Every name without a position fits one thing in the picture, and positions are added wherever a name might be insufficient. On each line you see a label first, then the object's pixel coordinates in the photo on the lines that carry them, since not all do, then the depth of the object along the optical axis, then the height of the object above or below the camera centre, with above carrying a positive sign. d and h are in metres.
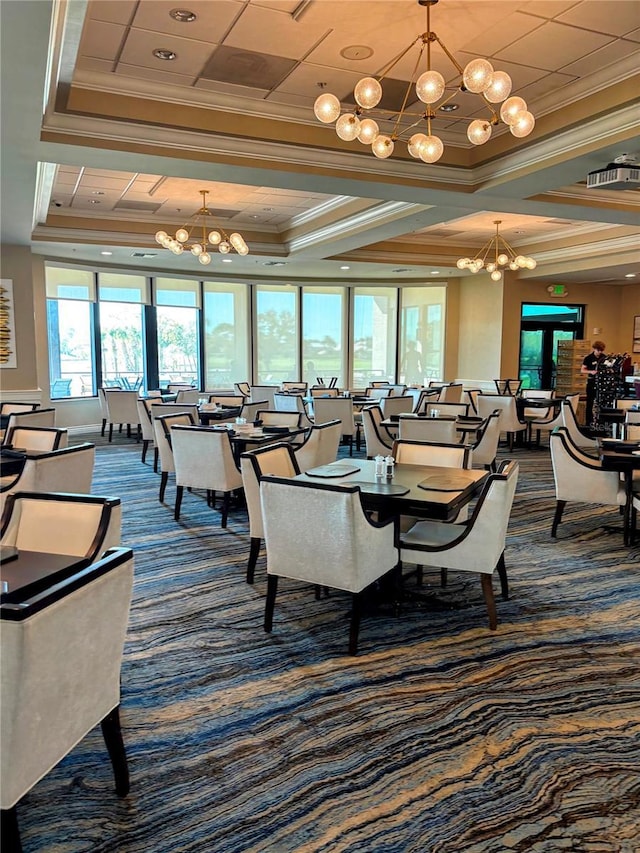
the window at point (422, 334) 14.45 +0.83
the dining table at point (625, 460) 4.73 -0.70
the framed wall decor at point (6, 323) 8.88 +0.65
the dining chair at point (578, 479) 4.93 -0.89
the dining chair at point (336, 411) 8.91 -0.61
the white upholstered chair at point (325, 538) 2.99 -0.86
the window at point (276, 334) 14.15 +0.80
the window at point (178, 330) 12.97 +0.83
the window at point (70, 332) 11.45 +0.70
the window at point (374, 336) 14.84 +0.80
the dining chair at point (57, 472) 3.90 -0.69
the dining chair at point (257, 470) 3.88 -0.66
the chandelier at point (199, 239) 7.48 +1.65
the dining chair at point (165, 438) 6.20 -0.71
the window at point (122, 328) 12.25 +0.81
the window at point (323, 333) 14.56 +0.85
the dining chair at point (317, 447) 5.27 -0.68
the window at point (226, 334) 13.60 +0.77
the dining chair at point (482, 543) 3.33 -0.96
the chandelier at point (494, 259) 9.37 +2.17
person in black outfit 10.98 +0.03
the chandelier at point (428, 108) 3.19 +1.47
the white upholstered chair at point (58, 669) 1.59 -0.85
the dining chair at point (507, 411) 9.43 -0.64
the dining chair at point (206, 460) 5.31 -0.80
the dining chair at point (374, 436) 7.39 -0.81
